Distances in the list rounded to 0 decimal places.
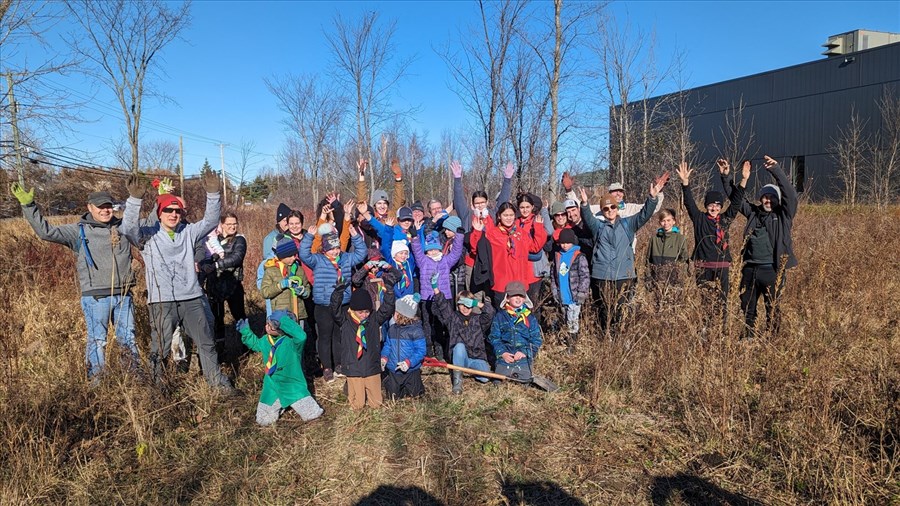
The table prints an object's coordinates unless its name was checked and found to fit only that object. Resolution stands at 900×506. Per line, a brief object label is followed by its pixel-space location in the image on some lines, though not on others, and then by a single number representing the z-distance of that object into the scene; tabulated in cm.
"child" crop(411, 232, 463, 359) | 549
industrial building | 2111
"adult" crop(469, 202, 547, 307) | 548
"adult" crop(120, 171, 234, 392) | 431
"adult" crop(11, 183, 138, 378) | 437
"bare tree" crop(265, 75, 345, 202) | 2049
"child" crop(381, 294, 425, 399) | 465
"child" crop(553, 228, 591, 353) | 563
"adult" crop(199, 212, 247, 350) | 568
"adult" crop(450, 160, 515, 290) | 638
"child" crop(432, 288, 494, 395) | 498
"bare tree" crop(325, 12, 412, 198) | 1591
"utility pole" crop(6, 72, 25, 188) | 676
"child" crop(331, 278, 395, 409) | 440
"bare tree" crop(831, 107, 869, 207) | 1802
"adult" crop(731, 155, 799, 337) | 529
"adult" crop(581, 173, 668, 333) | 549
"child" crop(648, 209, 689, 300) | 573
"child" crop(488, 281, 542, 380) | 481
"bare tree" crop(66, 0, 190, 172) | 1448
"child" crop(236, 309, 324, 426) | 416
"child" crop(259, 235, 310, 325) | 484
